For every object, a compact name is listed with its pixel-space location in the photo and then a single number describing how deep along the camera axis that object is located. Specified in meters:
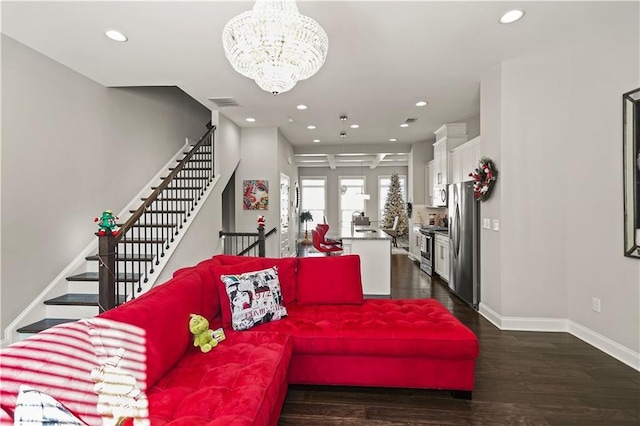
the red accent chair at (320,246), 5.62
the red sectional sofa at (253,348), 1.33
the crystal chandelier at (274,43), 1.76
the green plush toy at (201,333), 2.04
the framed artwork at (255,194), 6.73
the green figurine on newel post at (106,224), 2.85
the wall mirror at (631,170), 2.75
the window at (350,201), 12.86
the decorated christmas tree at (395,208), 11.66
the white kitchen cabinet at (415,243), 7.78
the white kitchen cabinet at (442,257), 5.50
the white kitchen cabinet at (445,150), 6.41
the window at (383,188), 12.74
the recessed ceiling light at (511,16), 2.70
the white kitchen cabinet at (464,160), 5.23
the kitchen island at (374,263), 4.87
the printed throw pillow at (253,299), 2.43
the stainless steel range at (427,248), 6.23
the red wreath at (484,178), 3.78
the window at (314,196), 13.07
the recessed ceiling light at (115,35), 3.00
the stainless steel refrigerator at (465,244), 4.31
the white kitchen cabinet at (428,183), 7.70
